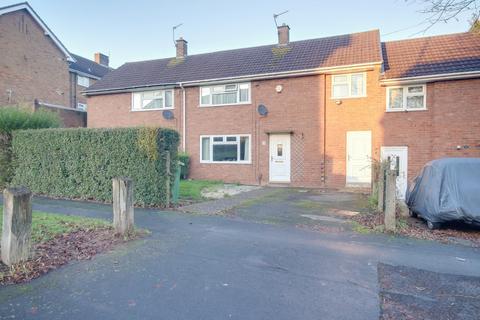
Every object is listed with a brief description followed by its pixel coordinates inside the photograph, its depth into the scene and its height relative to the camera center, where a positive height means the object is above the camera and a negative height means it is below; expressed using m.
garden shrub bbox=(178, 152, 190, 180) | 16.58 -0.44
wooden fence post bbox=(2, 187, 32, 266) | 4.13 -0.92
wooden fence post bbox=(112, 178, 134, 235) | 5.74 -0.89
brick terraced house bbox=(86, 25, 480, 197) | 13.12 +2.31
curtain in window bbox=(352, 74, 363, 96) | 14.22 +3.18
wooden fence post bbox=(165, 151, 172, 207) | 8.95 -0.74
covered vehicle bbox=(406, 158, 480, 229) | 6.49 -0.75
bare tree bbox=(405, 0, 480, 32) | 5.32 +2.48
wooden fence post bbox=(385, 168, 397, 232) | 6.47 -0.91
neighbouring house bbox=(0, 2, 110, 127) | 20.58 +6.39
